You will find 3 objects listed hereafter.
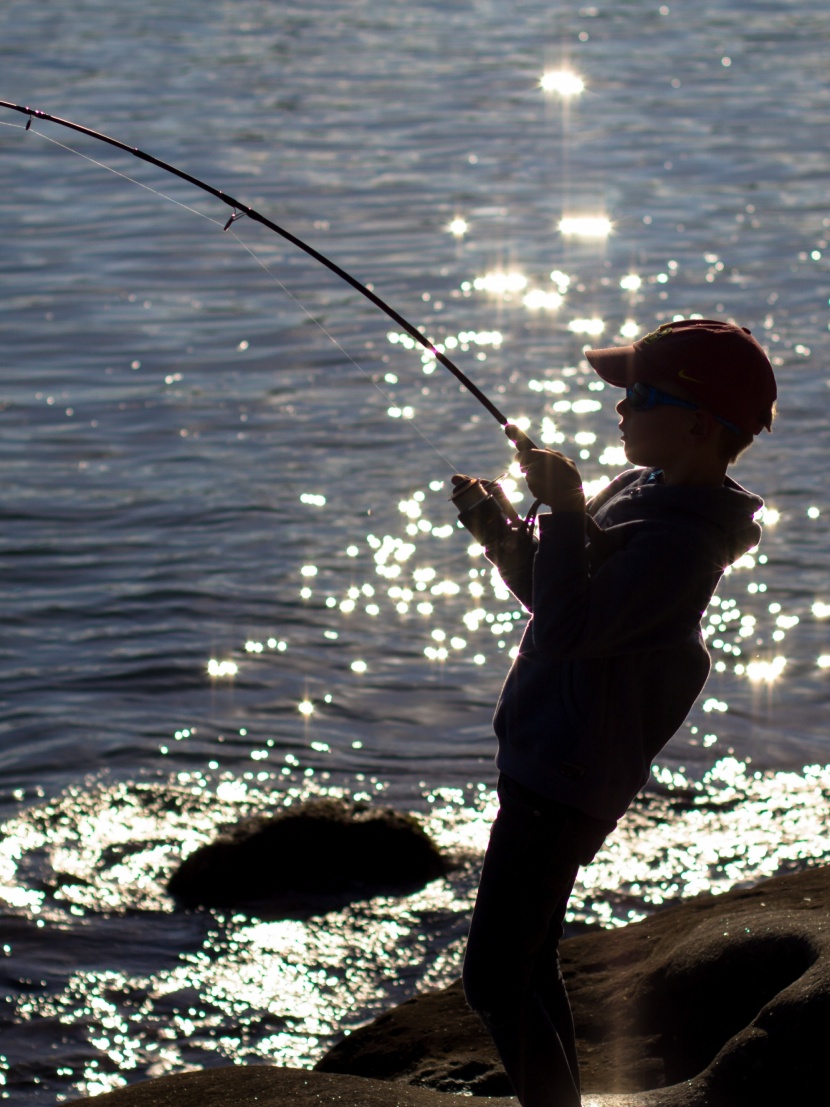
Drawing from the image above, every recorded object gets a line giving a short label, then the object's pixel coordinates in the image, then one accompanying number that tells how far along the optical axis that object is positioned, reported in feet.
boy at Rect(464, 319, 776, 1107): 19.20
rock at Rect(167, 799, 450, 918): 39.38
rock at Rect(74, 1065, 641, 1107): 24.58
